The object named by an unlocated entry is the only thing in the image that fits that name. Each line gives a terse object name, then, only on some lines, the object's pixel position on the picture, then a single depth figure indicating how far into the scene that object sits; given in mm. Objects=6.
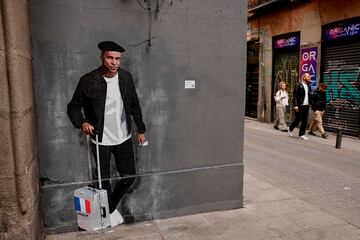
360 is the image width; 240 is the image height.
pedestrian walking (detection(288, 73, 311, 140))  11062
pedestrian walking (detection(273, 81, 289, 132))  13195
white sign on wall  4648
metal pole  9703
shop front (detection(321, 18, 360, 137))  11578
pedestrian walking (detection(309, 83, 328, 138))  11562
